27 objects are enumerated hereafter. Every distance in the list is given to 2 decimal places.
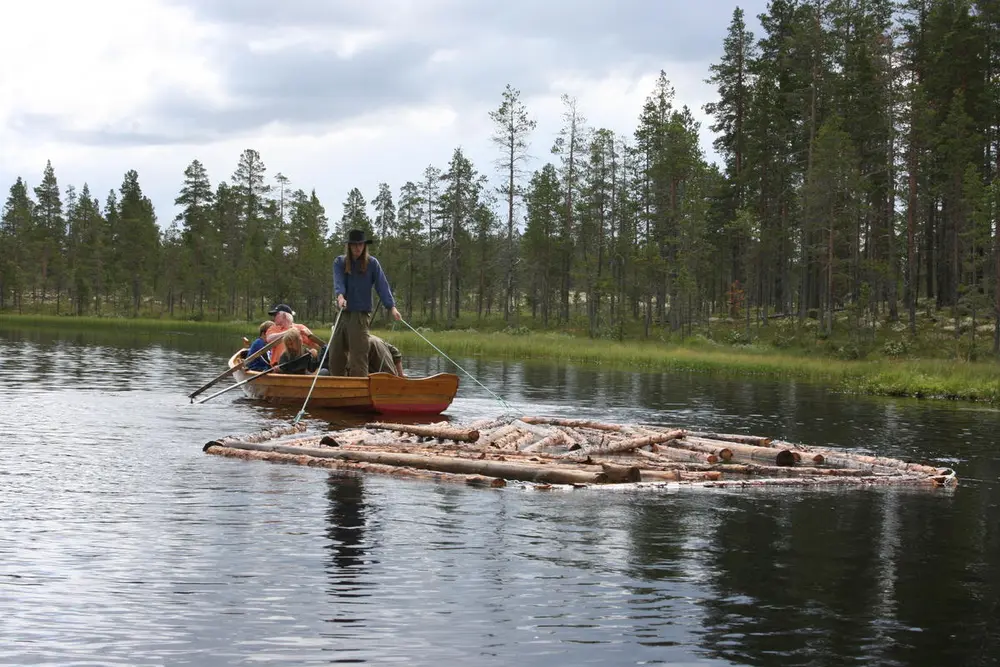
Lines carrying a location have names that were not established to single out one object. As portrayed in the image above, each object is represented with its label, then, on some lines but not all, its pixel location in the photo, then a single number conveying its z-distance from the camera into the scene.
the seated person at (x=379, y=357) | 22.55
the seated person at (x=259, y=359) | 26.14
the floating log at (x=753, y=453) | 15.52
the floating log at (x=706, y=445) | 15.24
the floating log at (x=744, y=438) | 16.17
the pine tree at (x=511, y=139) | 71.75
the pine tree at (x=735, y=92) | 71.25
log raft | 13.13
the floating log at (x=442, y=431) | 15.21
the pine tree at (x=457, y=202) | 81.62
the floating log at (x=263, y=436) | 15.24
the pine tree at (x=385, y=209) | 107.31
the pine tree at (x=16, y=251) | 112.19
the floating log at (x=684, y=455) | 14.82
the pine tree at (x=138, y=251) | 110.06
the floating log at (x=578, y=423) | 17.00
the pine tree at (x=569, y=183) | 75.50
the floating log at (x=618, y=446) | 15.12
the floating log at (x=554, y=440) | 15.56
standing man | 19.70
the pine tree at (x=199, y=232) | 107.19
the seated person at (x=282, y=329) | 24.95
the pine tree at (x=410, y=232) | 92.56
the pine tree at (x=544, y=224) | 79.19
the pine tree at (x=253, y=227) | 100.38
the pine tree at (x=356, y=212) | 104.31
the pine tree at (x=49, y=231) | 116.94
